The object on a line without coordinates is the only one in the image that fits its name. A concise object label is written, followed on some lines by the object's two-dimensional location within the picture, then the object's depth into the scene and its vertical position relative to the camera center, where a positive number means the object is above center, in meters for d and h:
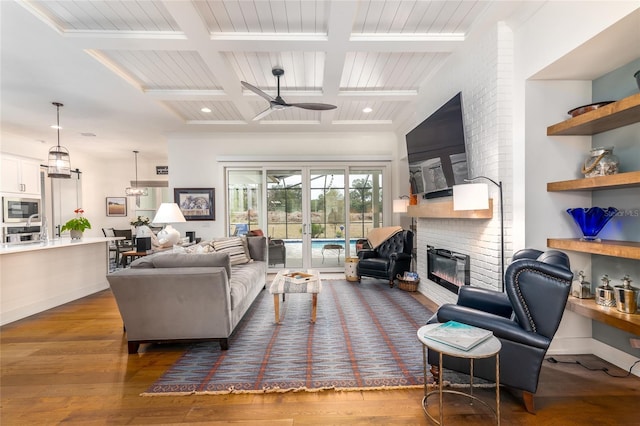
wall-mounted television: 3.03 +0.73
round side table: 1.50 -0.74
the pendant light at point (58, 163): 4.07 +0.78
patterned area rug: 2.12 -1.24
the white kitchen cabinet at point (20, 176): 5.02 +0.79
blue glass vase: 2.18 -0.07
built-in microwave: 5.07 +0.18
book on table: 1.57 -0.71
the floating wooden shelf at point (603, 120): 1.83 +0.65
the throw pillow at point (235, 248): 4.14 -0.48
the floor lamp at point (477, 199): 2.49 +0.12
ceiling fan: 3.38 +1.34
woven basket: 4.48 -1.14
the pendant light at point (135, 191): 7.47 +0.67
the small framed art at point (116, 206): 8.22 +0.32
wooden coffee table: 3.17 -0.82
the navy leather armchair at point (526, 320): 1.65 -0.68
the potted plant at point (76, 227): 4.46 -0.15
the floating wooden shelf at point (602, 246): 1.83 -0.26
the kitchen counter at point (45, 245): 3.45 -0.37
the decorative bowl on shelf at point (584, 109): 2.11 +0.78
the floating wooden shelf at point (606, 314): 1.84 -0.72
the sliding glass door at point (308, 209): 5.95 +0.11
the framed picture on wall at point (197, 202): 5.81 +0.28
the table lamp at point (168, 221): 4.20 -0.07
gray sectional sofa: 2.48 -0.72
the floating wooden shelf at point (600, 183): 1.81 +0.20
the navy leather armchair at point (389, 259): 4.78 -0.79
